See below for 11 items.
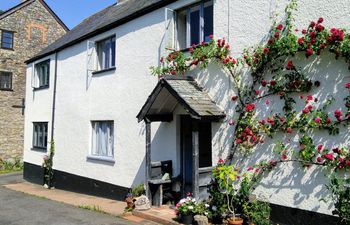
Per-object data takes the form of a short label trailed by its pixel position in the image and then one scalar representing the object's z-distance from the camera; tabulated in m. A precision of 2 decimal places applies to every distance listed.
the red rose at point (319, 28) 6.87
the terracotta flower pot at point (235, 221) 7.41
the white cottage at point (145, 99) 7.48
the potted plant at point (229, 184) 7.63
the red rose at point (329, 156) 6.61
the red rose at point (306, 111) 7.09
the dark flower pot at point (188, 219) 8.06
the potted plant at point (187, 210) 8.08
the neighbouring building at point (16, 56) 26.09
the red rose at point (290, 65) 7.33
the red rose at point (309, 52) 6.97
